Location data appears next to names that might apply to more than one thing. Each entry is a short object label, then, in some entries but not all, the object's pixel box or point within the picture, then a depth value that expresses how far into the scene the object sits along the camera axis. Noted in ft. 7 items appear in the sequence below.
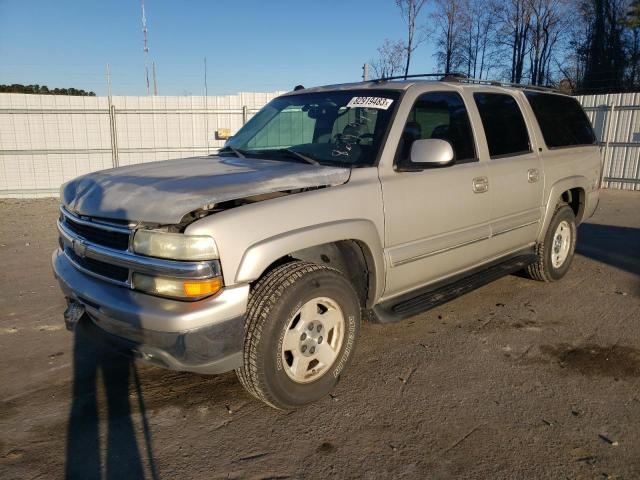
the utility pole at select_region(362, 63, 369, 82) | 38.44
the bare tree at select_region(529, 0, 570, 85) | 107.86
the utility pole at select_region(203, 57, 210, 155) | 44.01
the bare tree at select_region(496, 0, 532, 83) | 108.27
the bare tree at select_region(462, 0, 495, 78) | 109.07
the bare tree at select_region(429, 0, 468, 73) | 87.79
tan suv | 8.75
